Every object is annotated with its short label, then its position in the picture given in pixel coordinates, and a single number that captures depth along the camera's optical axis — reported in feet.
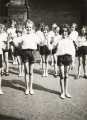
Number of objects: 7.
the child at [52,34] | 31.40
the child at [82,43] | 30.96
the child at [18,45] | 25.84
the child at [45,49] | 31.21
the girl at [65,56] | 24.03
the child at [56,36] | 30.68
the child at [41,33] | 30.95
